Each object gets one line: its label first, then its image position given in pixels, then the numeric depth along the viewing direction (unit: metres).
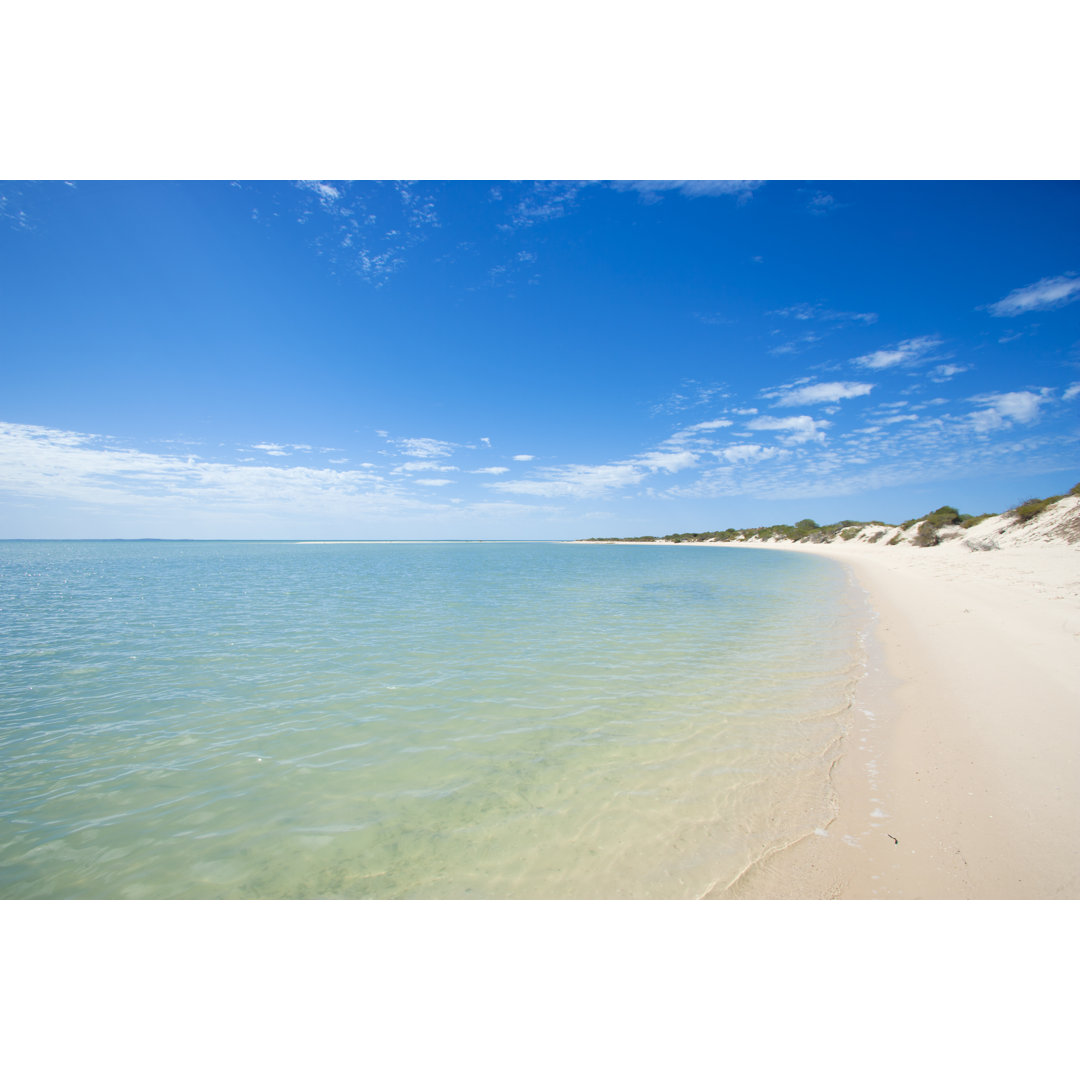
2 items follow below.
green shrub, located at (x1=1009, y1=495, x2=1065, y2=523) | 32.13
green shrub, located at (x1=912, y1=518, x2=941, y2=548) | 48.11
